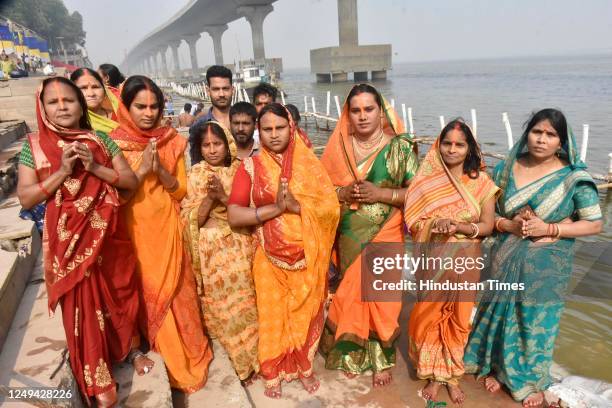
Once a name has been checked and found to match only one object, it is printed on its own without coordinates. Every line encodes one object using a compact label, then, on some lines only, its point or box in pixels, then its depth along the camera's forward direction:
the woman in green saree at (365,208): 2.54
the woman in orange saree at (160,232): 2.32
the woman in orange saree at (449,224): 2.39
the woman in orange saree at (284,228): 2.38
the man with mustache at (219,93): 3.51
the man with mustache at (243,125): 2.92
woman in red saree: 1.90
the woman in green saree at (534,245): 2.29
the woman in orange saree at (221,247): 2.54
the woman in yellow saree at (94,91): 2.87
